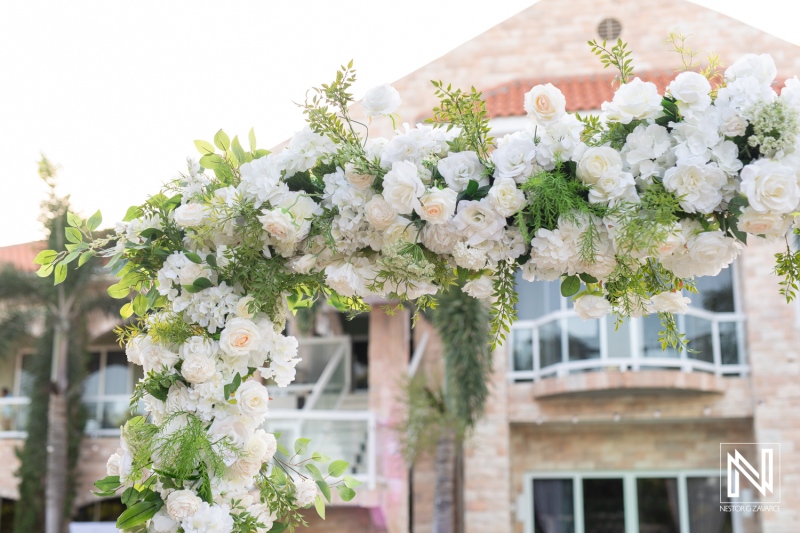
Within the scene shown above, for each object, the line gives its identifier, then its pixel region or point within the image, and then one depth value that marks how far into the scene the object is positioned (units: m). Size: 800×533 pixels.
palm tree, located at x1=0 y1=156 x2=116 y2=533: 15.98
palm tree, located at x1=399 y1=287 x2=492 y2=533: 12.20
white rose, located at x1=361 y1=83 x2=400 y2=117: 3.17
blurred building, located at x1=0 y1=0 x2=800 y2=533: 13.86
